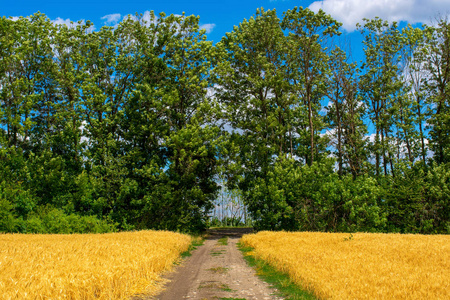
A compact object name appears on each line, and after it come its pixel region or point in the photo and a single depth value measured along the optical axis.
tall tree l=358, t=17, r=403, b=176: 41.91
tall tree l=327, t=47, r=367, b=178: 43.25
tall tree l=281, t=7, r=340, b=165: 40.62
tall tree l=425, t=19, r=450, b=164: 38.88
